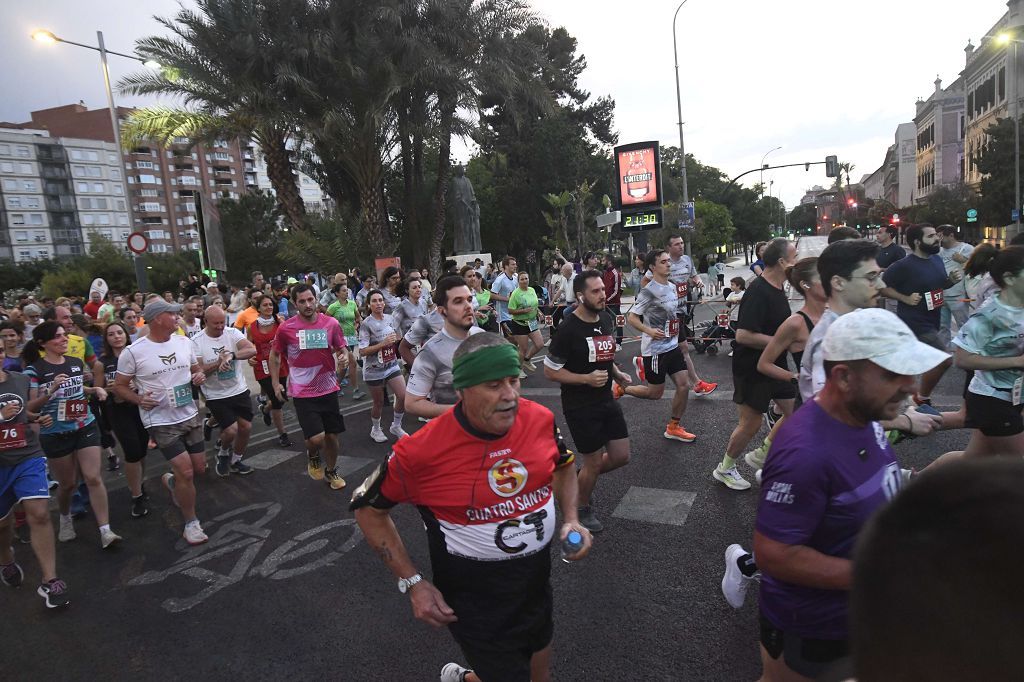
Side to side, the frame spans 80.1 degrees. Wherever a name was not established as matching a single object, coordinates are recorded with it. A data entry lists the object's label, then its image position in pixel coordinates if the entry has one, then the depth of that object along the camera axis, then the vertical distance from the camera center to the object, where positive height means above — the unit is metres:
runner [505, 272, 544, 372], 11.21 -1.08
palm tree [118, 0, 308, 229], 17.55 +6.70
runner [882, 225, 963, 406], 6.80 -0.65
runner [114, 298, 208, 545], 5.32 -0.87
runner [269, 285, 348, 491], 6.19 -0.90
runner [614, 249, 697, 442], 6.54 -0.94
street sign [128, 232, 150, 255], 14.24 +1.26
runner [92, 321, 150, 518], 6.08 -1.39
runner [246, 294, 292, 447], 8.30 -0.83
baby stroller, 11.45 -1.70
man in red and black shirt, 2.29 -0.93
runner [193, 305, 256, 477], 6.72 -1.00
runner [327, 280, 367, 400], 10.13 -0.58
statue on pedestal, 26.41 +2.34
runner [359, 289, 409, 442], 7.71 -1.12
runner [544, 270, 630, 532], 4.68 -1.04
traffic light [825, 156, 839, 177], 31.39 +3.50
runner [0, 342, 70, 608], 4.41 -1.27
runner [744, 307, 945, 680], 1.93 -0.79
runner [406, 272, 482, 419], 4.70 -0.58
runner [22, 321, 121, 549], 5.15 -0.95
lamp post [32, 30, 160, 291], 17.95 +7.16
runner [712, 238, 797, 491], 4.93 -0.76
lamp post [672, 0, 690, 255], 29.42 +6.61
